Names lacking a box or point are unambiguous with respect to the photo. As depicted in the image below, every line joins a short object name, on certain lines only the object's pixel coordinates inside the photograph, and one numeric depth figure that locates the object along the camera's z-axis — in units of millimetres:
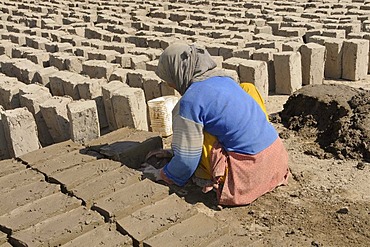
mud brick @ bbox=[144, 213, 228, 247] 2945
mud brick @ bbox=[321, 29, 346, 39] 7277
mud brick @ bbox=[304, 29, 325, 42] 7480
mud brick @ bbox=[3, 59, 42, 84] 6293
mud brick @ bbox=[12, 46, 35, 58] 7271
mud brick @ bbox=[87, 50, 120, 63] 6738
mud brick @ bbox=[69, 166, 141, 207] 3512
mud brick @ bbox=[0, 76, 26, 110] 5570
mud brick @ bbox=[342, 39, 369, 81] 6570
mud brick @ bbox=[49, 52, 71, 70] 6698
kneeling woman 3479
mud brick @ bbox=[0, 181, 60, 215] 3463
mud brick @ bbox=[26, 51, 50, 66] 6984
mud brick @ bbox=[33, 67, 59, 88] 6098
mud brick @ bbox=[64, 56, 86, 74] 6562
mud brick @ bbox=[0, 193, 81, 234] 3207
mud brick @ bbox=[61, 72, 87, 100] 5617
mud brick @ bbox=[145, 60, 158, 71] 6117
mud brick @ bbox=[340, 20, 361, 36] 7723
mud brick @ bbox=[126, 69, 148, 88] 5574
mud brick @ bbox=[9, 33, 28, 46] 8164
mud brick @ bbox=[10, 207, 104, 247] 3033
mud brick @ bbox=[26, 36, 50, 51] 7734
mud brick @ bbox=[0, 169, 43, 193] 3721
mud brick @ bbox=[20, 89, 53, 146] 5140
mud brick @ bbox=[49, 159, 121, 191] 3691
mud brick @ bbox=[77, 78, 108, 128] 5359
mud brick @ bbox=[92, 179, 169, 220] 3289
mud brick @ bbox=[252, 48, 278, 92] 6352
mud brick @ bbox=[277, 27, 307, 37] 7660
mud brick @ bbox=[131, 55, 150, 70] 6316
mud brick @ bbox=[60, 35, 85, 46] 7915
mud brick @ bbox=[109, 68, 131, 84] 5738
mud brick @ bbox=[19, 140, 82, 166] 4082
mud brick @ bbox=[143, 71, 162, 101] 5402
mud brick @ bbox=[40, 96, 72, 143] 4867
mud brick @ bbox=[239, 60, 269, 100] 5762
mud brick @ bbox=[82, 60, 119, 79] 6055
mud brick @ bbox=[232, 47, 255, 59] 6512
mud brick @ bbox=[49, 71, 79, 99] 5645
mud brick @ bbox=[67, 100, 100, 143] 4590
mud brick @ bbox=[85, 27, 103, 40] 8605
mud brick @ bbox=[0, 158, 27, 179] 3938
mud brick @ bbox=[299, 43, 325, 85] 6363
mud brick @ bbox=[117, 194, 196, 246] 3072
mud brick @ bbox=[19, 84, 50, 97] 5433
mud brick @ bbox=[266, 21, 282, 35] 8335
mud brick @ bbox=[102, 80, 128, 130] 5137
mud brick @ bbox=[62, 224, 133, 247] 2994
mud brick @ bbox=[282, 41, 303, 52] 6570
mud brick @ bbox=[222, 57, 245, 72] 5941
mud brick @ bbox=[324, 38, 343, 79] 6703
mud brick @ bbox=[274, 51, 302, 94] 6121
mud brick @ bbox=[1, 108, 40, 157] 4539
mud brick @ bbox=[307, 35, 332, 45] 6914
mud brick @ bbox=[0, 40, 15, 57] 7629
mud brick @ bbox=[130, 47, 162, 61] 6676
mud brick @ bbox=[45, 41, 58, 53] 7557
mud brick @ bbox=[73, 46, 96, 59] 7095
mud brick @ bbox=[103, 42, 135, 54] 7152
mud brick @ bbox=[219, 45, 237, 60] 6727
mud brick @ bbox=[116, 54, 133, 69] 6523
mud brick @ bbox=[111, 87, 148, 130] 4922
